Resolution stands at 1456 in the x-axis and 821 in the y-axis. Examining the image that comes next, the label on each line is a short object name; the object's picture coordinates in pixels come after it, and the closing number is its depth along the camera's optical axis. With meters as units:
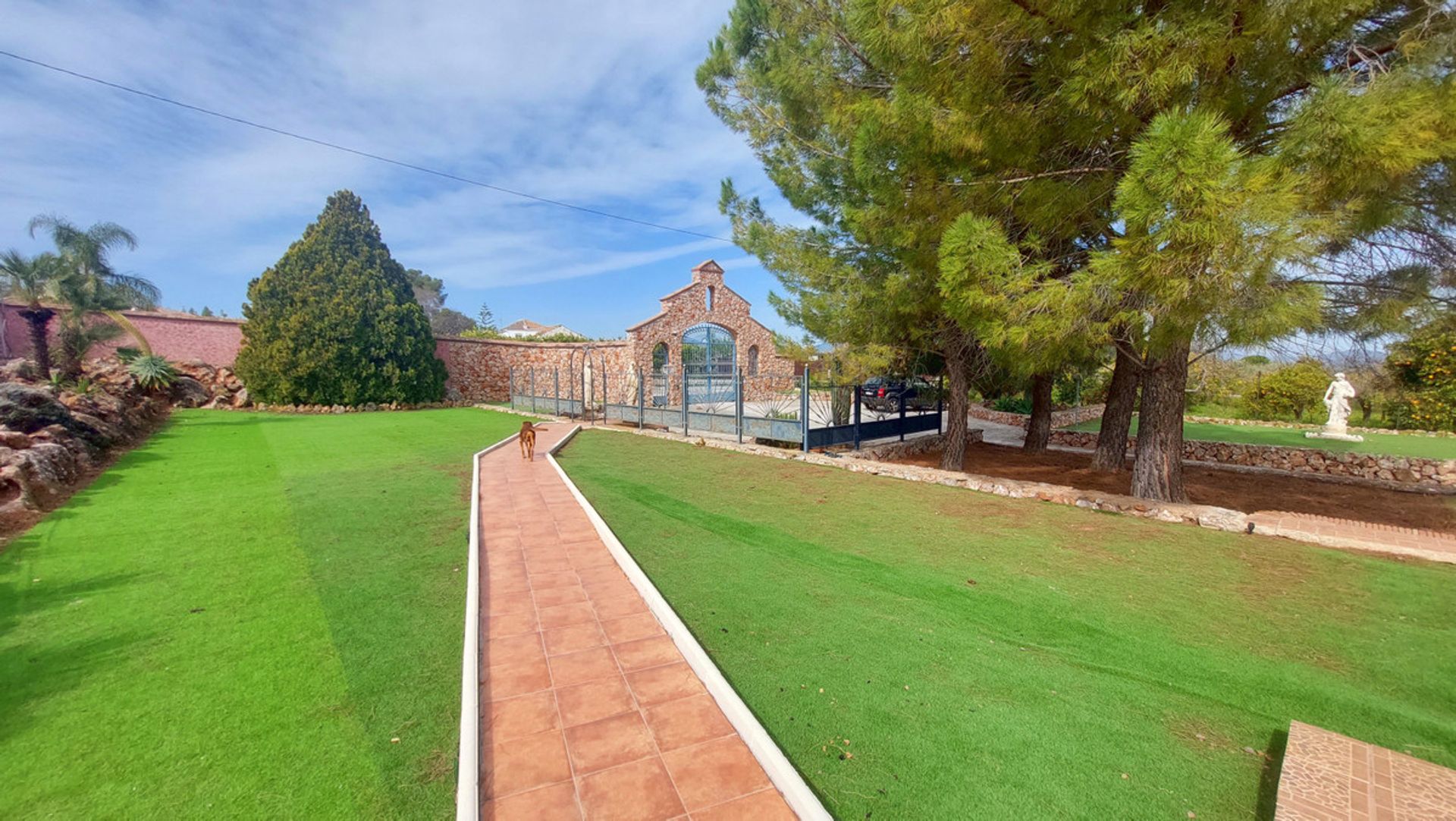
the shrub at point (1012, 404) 18.84
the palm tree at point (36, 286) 12.91
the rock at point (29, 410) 7.86
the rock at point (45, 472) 6.02
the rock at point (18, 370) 12.07
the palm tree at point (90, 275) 13.83
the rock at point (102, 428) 9.06
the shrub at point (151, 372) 15.09
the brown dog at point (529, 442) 8.76
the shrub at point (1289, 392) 14.77
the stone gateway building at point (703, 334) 20.19
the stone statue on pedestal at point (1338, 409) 11.91
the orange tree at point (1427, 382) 11.84
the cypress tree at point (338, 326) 17.92
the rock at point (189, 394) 16.88
